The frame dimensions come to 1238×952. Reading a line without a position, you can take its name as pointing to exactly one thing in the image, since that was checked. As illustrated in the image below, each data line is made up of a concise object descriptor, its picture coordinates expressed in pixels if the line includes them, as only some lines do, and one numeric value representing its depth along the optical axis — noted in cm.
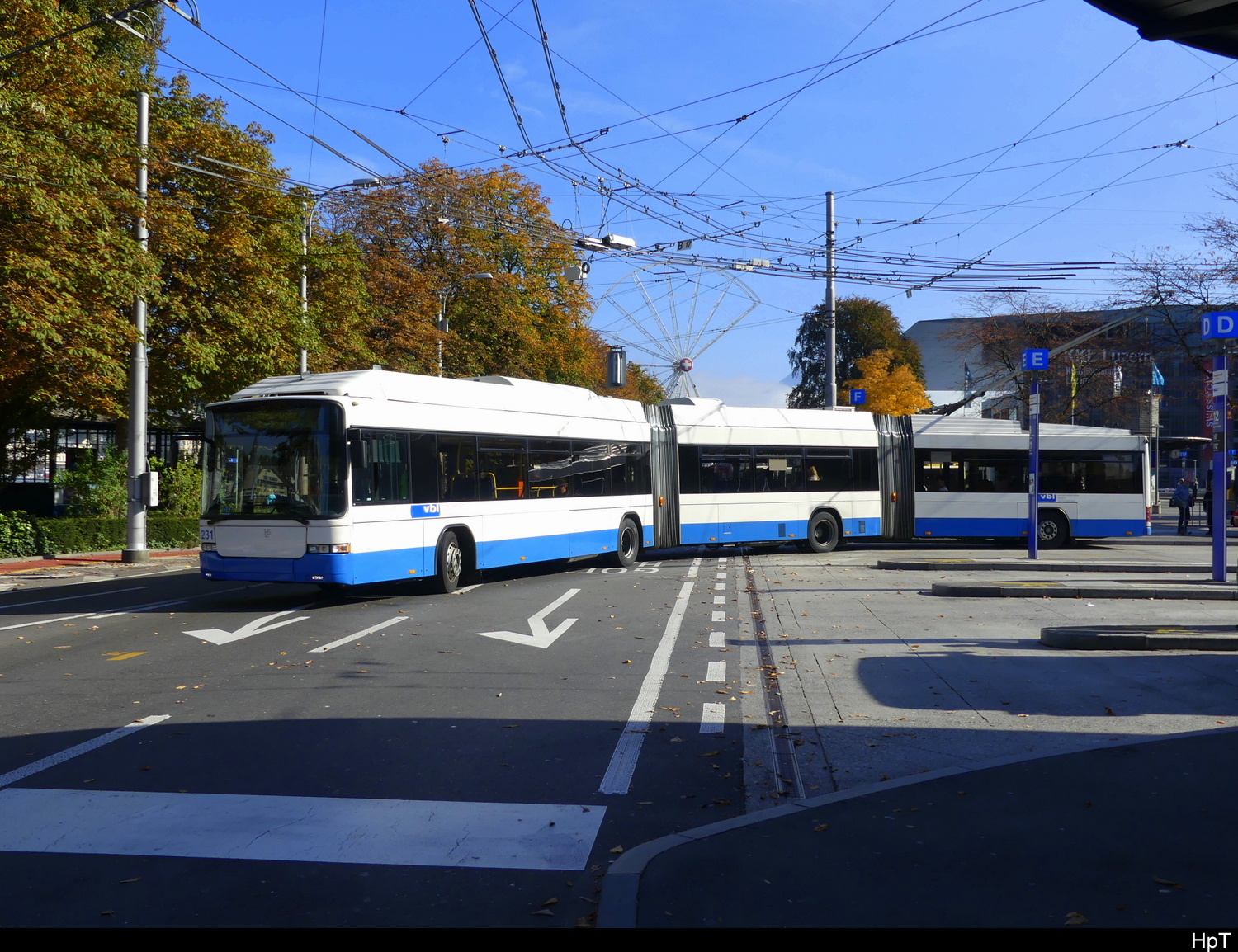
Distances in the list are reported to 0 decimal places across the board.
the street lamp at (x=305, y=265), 2922
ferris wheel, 5225
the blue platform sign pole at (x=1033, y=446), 2145
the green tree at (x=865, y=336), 7831
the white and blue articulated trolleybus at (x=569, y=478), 1387
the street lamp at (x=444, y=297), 3688
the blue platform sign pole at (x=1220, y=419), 1503
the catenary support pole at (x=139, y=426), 2188
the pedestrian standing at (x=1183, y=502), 3466
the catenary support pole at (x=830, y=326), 3244
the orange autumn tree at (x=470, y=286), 3722
